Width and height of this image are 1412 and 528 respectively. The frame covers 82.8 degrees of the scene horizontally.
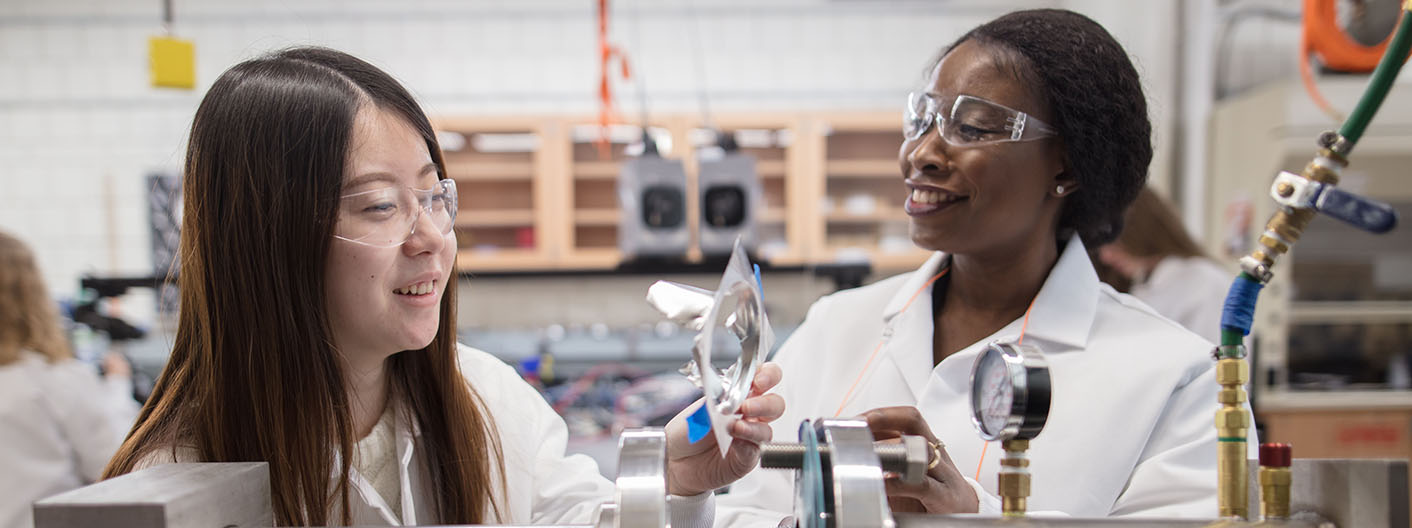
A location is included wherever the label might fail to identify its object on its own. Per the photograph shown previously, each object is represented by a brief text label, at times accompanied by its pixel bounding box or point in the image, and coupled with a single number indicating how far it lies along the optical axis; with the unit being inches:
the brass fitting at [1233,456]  24.0
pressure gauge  21.5
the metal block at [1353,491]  22.5
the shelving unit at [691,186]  163.2
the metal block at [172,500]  20.7
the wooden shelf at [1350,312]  120.0
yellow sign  86.2
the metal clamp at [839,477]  20.5
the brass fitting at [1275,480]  22.6
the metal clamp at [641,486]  20.8
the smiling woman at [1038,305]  36.3
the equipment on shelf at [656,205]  102.3
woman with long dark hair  31.5
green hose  22.9
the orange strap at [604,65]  78.9
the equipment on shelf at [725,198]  105.8
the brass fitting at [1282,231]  24.1
